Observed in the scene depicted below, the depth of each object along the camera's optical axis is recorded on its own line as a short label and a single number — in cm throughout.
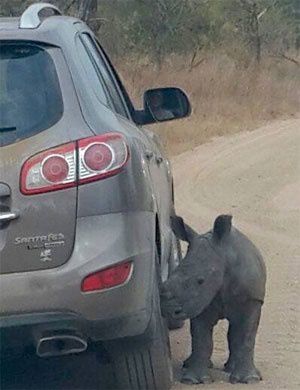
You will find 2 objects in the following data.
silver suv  478
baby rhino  584
